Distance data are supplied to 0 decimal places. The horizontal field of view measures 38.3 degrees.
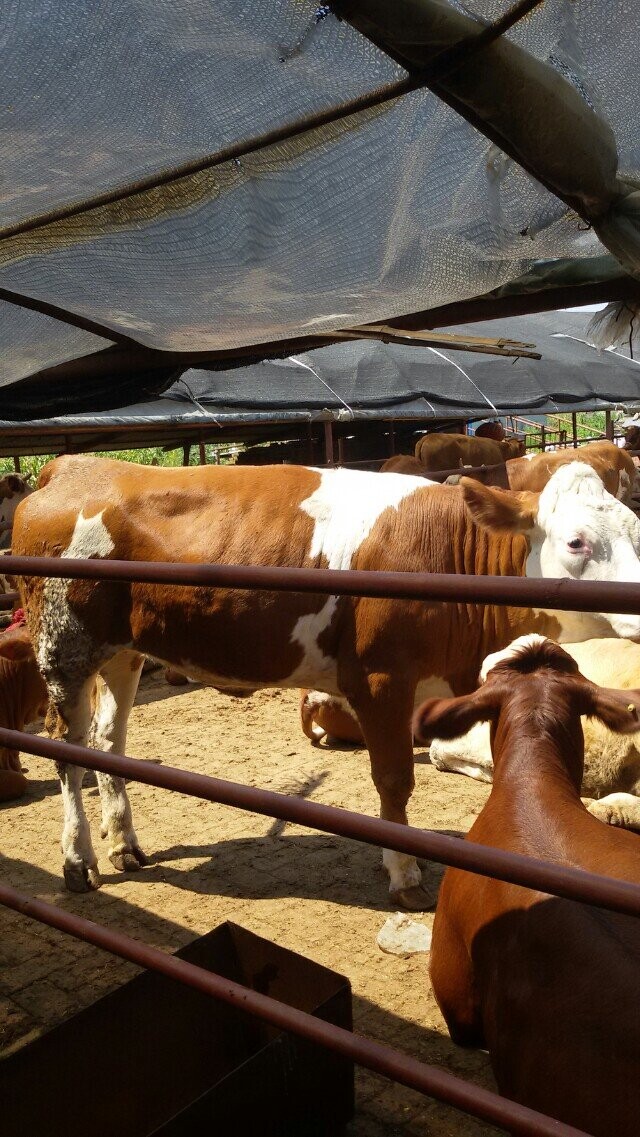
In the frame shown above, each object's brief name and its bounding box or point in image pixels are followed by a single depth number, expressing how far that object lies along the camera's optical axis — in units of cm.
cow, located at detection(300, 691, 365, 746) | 541
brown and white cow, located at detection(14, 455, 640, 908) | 380
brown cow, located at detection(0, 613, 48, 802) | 496
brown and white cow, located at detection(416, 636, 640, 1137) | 187
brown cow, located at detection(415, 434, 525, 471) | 1234
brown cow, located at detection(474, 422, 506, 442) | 1745
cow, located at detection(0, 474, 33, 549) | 1209
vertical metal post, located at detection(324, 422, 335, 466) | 1260
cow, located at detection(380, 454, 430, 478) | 1037
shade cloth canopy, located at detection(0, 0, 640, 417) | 172
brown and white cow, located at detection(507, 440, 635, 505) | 833
